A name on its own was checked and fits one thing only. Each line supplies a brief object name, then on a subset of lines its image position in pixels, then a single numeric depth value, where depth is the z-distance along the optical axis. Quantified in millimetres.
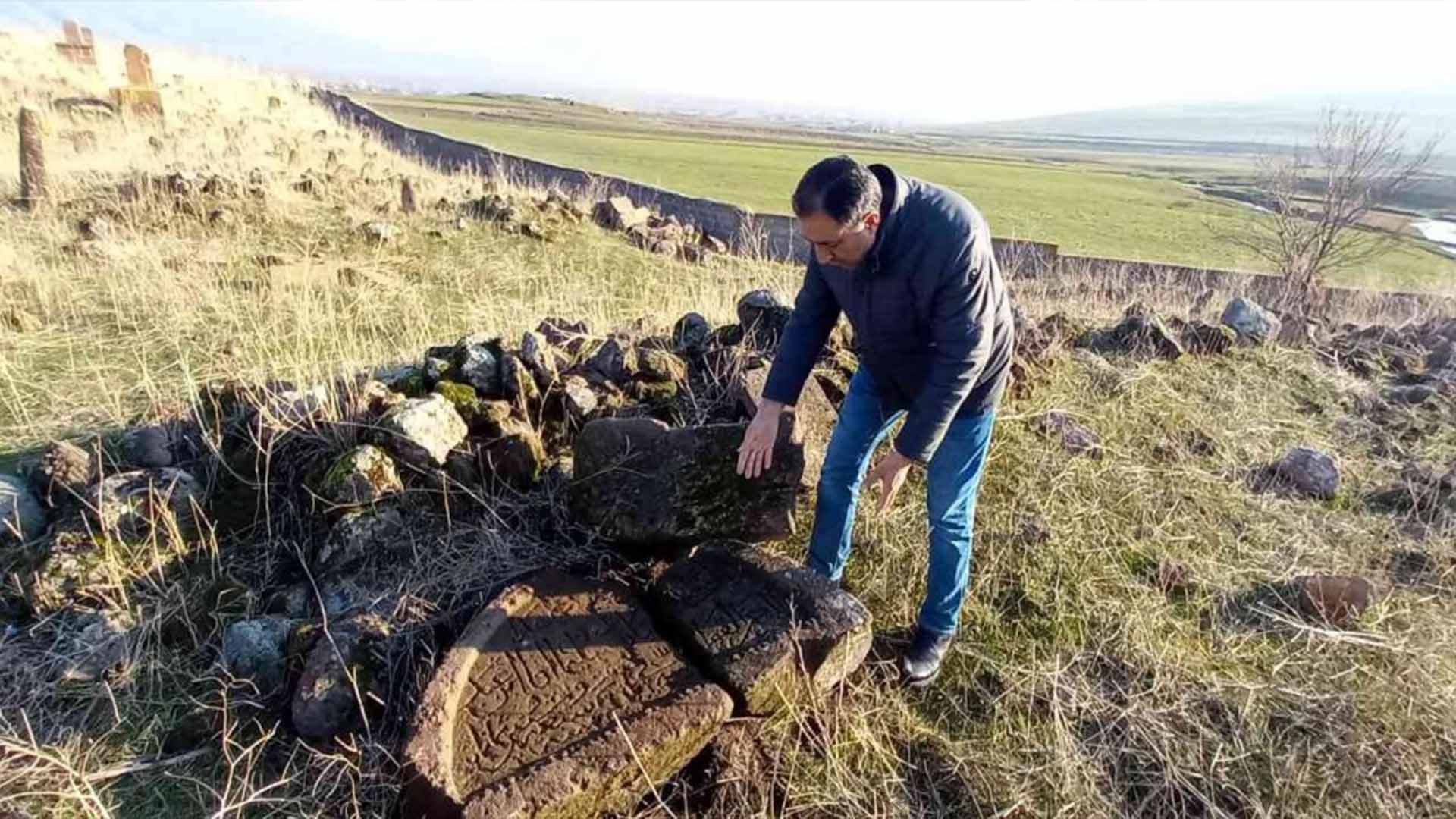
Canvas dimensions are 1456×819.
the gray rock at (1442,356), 7514
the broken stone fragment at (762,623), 3031
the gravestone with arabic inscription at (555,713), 2508
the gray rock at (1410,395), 6754
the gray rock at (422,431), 3859
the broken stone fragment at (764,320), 5191
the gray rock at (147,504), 3520
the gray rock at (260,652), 3088
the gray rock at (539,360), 4527
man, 2832
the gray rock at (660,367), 4816
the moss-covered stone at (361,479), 3693
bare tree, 13859
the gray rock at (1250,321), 7543
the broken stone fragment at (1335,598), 3969
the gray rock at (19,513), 3568
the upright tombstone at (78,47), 23891
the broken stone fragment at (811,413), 4031
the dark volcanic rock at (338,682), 2883
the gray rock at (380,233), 9266
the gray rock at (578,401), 4402
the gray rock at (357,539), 3578
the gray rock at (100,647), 3049
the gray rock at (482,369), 4414
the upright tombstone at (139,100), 16328
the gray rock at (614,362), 4789
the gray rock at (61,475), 3721
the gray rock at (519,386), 4371
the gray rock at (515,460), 4008
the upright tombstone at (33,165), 8953
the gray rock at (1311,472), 5172
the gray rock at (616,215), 11805
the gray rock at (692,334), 5248
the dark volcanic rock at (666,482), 3594
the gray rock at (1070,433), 5199
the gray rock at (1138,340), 6895
